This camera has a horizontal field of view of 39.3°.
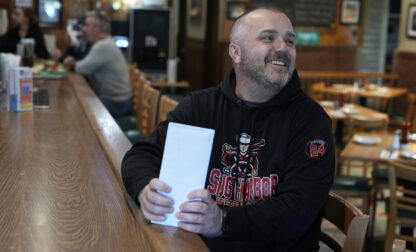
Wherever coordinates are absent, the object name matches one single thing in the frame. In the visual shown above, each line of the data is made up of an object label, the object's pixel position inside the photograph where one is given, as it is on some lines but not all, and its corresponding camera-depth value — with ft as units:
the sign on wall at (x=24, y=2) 26.42
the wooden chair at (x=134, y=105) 17.57
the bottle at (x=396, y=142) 15.46
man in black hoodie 5.57
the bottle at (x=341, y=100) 22.33
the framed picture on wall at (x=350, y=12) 36.88
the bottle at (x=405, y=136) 15.87
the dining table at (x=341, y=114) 21.04
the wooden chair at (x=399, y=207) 12.34
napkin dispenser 11.23
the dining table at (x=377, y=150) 14.39
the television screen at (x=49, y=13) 34.45
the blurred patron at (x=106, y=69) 19.08
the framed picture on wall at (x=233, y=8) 33.04
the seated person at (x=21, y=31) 23.43
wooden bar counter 4.75
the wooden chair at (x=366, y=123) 18.63
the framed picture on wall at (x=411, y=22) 32.35
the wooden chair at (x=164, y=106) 11.93
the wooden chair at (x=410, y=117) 25.31
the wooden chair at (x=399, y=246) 5.37
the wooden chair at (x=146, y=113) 14.08
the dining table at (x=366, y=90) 26.91
